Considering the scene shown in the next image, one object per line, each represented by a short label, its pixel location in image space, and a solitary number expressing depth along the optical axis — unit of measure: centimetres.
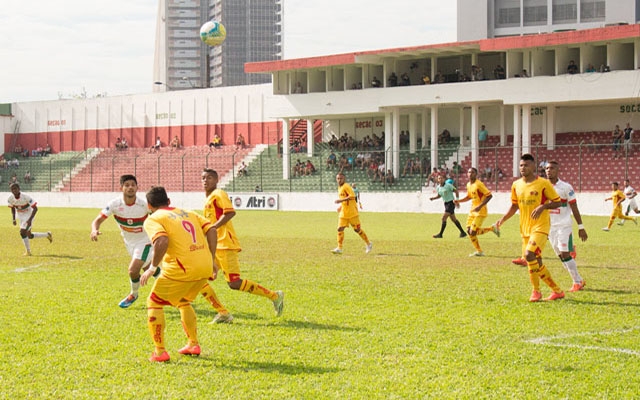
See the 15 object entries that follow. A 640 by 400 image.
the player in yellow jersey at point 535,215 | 1245
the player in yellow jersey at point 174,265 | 858
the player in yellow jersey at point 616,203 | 2941
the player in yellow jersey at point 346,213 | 2075
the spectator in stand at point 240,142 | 6600
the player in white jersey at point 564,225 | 1362
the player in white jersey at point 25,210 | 2117
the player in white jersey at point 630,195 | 3269
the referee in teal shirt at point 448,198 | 2533
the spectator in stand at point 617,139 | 4269
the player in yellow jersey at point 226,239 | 1116
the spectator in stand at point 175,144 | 7044
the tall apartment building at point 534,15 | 6938
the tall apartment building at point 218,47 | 15488
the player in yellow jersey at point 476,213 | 1992
